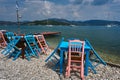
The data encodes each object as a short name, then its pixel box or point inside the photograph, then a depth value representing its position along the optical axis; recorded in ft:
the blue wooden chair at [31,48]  16.34
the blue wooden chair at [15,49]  15.85
